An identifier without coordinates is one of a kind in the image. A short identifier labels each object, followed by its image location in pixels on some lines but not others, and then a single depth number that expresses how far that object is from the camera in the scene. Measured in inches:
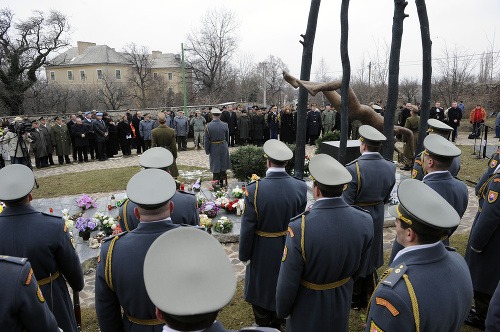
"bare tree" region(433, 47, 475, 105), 970.7
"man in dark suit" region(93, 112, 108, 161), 564.2
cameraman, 455.2
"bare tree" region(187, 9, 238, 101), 1814.7
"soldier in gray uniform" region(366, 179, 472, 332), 74.0
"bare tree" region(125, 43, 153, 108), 1854.1
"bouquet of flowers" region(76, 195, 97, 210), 318.7
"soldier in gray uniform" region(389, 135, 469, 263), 145.9
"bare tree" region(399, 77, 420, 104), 1306.1
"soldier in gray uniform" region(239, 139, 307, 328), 148.7
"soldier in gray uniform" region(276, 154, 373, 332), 106.5
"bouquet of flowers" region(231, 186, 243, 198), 315.6
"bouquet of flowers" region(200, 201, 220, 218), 281.4
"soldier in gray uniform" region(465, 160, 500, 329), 143.3
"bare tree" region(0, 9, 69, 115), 1280.8
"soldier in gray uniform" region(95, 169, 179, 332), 90.4
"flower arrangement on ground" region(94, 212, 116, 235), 258.8
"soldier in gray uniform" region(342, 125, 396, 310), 168.1
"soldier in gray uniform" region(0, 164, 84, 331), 114.0
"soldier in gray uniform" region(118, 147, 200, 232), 139.6
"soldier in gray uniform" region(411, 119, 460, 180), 188.1
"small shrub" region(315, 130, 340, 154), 396.8
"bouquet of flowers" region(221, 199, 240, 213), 291.4
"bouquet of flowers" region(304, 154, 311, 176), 378.8
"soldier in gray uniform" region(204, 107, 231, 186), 369.4
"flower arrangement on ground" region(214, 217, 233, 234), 260.5
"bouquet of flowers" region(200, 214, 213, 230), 255.6
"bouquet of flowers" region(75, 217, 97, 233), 253.9
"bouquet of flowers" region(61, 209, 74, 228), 236.7
